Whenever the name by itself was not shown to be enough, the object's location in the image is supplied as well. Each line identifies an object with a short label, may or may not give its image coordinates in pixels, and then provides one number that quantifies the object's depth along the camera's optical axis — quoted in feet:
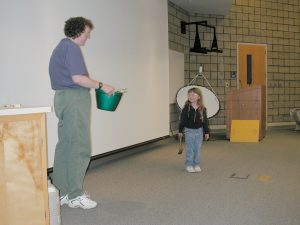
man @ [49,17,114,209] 7.72
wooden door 24.73
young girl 12.13
